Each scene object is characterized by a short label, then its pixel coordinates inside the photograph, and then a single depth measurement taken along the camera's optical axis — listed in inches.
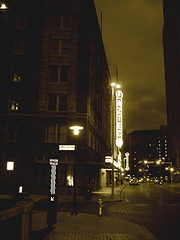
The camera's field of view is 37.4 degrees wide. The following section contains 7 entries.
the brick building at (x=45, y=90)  1226.6
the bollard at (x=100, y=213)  553.4
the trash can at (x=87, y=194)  968.9
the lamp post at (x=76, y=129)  606.6
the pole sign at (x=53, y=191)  439.4
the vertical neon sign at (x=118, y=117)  1966.0
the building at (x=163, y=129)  6919.3
